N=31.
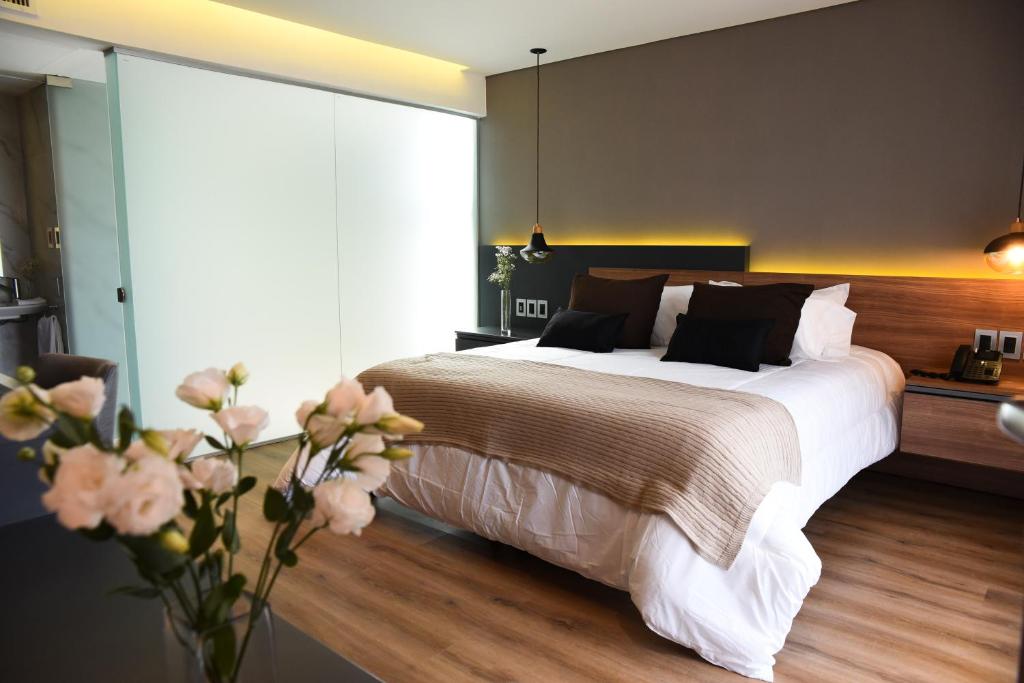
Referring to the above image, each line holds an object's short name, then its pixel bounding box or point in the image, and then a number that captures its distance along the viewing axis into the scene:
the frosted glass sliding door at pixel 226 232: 3.66
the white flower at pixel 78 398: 0.71
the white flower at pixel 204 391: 0.81
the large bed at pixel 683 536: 2.07
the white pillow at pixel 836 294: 3.59
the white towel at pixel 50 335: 4.35
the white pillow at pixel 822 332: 3.37
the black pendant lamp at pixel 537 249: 4.57
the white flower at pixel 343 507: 0.77
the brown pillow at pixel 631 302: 3.85
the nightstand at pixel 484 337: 4.59
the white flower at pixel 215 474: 0.83
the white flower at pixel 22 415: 0.72
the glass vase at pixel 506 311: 4.92
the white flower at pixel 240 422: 0.81
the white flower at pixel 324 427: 0.83
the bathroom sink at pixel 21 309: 4.21
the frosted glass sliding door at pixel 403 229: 4.63
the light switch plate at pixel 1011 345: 3.25
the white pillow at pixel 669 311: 3.87
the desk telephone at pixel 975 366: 3.13
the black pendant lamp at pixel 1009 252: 3.06
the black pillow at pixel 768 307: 3.30
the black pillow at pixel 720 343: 3.18
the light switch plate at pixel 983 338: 3.31
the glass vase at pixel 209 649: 0.80
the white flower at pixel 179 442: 0.78
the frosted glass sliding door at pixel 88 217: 3.99
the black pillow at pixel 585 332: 3.73
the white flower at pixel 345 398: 0.80
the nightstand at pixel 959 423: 2.95
